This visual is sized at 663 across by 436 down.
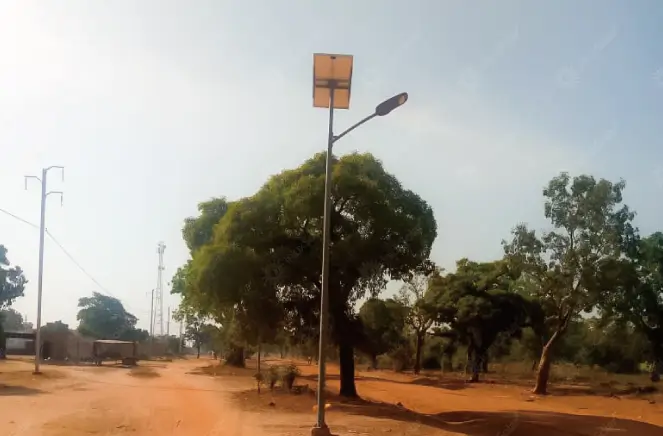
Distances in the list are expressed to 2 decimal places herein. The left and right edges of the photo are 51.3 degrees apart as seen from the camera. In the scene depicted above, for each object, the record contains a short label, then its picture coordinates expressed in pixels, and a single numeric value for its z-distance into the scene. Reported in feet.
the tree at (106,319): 386.11
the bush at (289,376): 93.86
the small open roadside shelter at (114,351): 204.64
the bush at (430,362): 240.12
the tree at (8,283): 225.97
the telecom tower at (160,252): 337.43
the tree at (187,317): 159.82
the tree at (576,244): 107.04
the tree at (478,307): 156.87
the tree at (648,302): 126.15
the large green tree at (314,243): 75.46
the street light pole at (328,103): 47.29
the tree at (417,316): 172.86
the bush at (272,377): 96.07
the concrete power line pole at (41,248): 141.90
